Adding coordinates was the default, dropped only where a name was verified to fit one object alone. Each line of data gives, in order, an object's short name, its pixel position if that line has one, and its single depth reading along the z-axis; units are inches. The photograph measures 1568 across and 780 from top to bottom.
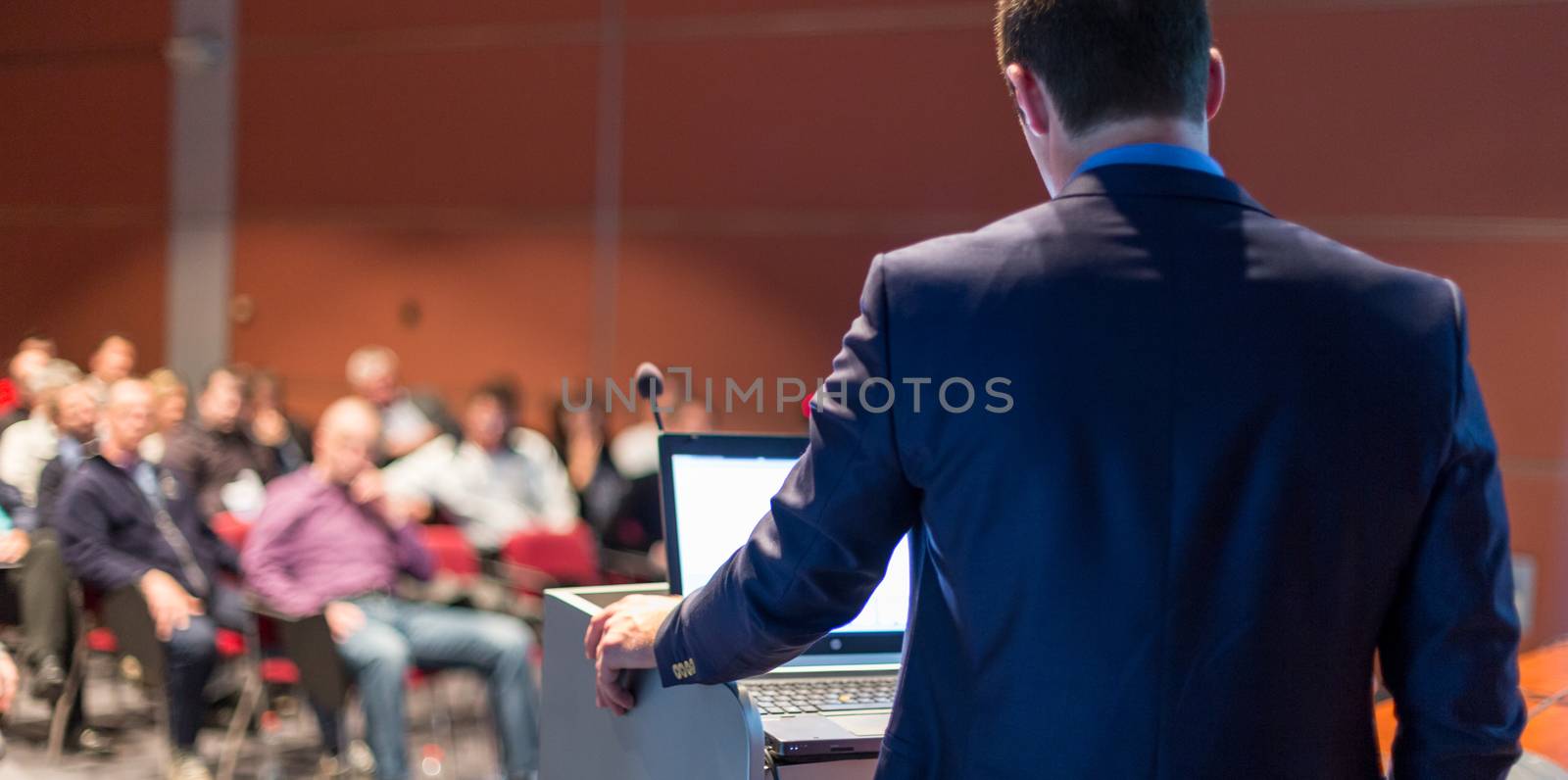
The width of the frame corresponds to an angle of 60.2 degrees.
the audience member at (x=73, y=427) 189.8
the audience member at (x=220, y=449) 226.7
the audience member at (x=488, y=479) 226.5
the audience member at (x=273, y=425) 262.1
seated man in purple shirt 167.9
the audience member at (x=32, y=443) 204.4
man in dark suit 39.6
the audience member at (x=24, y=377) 224.7
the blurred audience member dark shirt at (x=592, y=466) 236.2
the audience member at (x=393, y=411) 262.4
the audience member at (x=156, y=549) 171.3
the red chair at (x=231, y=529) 199.9
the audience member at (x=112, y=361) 246.7
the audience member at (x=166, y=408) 227.6
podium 53.7
